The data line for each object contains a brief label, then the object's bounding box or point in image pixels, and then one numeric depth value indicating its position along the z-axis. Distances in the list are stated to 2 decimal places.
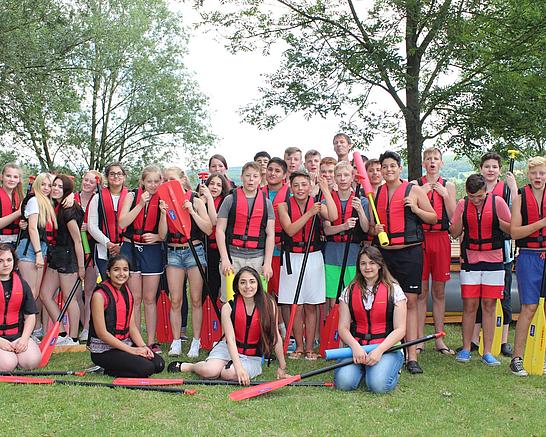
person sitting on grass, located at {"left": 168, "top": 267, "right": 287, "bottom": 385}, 4.87
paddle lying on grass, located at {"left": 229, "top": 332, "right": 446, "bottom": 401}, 4.42
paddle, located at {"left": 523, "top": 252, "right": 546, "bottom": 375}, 5.13
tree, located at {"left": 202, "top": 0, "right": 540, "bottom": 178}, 10.34
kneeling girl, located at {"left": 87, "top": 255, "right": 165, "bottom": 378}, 5.01
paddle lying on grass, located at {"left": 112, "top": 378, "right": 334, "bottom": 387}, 4.71
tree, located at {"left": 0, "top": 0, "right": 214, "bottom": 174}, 22.02
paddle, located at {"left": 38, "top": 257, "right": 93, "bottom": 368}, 5.45
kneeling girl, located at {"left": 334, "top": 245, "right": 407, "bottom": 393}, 4.67
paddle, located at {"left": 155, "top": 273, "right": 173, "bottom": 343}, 6.33
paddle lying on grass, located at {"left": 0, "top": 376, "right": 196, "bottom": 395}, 4.60
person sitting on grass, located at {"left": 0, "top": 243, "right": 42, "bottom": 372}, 5.18
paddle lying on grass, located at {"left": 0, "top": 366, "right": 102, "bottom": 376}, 5.00
